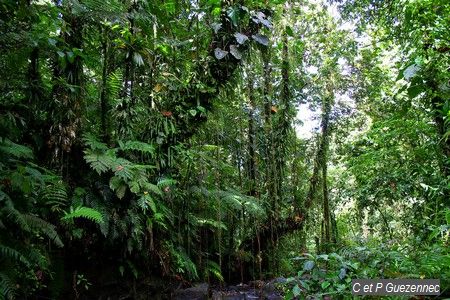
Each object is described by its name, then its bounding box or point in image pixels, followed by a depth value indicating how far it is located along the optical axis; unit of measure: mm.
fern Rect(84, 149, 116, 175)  3121
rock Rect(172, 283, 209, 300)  3999
